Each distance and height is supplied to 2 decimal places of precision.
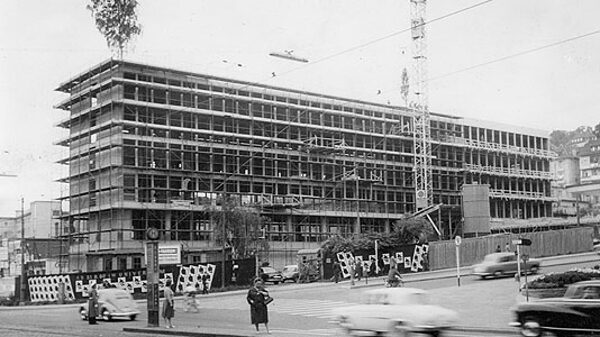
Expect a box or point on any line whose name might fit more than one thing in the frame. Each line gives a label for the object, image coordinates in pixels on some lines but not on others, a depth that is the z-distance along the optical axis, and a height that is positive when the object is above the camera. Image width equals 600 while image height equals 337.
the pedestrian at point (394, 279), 33.53 -2.22
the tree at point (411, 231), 70.19 -0.41
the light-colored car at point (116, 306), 32.41 -3.02
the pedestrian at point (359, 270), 48.20 -2.60
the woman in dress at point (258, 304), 22.31 -2.12
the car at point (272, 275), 58.47 -3.42
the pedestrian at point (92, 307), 30.41 -2.86
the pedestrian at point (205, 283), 50.97 -3.42
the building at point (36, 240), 83.88 -0.44
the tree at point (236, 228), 63.94 +0.21
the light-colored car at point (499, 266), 40.97 -2.18
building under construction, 72.00 +7.27
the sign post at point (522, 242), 28.39 -0.64
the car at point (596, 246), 57.76 -1.77
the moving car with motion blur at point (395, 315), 18.52 -2.16
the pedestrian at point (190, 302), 35.44 -3.20
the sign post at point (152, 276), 26.14 -1.46
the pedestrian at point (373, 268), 53.38 -2.75
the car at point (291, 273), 59.58 -3.37
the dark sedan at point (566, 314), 17.61 -2.09
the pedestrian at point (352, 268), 43.25 -2.42
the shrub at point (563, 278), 25.53 -1.82
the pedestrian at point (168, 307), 25.82 -2.48
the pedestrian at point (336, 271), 49.67 -2.78
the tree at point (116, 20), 62.06 +17.40
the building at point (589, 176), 109.00 +7.35
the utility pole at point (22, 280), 60.66 -3.53
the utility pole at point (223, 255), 54.58 -1.80
